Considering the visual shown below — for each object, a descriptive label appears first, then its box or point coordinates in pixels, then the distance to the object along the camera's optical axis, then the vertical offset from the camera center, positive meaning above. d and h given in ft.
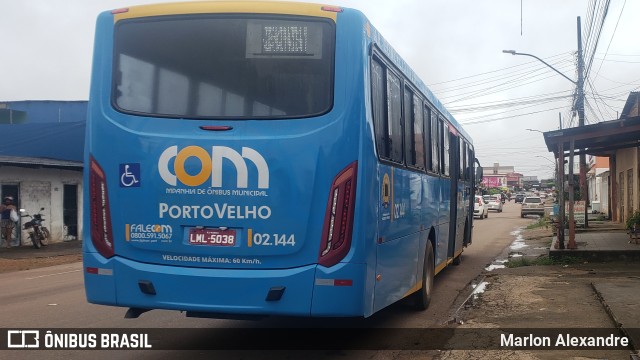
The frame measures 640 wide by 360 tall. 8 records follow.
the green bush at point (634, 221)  53.47 -1.19
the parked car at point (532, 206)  143.95 +0.11
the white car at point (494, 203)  178.60 +0.92
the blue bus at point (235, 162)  18.13 +1.21
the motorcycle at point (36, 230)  66.03 -2.81
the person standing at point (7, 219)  63.26 -1.63
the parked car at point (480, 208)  138.62 -0.41
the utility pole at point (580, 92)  78.64 +13.98
